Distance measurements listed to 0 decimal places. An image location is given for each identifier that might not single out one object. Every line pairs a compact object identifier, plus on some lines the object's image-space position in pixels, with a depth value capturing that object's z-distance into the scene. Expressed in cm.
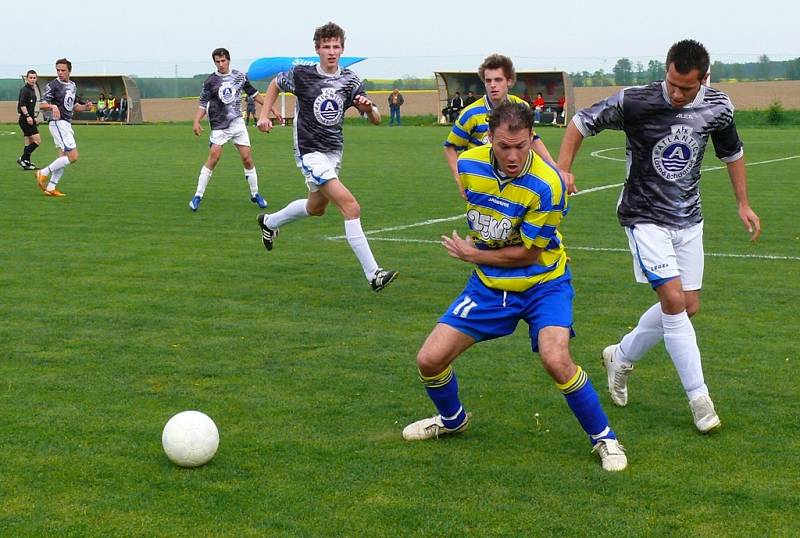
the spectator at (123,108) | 5478
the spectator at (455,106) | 5012
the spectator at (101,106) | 5422
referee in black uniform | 2411
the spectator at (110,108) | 5444
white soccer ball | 520
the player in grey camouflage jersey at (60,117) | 1833
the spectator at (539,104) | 4750
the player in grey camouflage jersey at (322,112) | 1030
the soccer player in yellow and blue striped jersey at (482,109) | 868
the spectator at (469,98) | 5041
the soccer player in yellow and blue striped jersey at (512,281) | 530
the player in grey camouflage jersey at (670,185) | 588
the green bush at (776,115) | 4719
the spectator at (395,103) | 5156
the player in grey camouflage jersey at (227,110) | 1678
